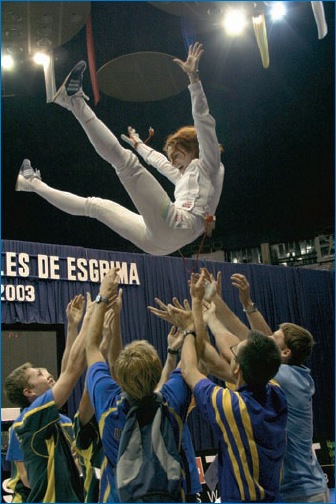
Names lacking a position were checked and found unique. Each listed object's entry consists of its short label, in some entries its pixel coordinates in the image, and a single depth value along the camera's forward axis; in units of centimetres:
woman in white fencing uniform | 272
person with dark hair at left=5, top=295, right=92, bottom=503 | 235
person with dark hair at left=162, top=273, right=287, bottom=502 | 207
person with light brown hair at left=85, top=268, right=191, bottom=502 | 209
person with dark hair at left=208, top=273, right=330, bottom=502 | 252
